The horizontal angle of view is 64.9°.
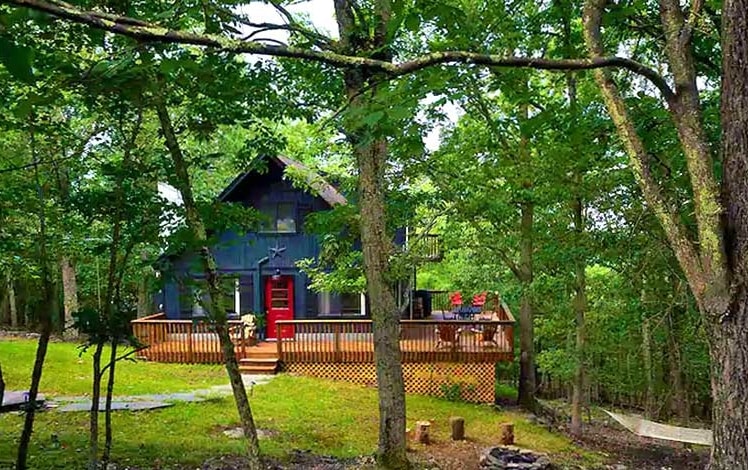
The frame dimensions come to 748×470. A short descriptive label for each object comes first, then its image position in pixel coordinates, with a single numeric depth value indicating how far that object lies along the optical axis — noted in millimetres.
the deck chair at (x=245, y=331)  14273
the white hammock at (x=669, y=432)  7145
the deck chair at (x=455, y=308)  16788
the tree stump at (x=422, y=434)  8984
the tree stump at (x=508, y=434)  9344
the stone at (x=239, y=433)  8422
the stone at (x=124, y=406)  9513
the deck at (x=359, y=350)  13109
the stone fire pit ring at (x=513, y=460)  7446
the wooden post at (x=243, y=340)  13890
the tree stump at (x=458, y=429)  9398
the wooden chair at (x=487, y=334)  13377
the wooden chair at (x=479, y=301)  15720
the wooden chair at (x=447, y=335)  13375
